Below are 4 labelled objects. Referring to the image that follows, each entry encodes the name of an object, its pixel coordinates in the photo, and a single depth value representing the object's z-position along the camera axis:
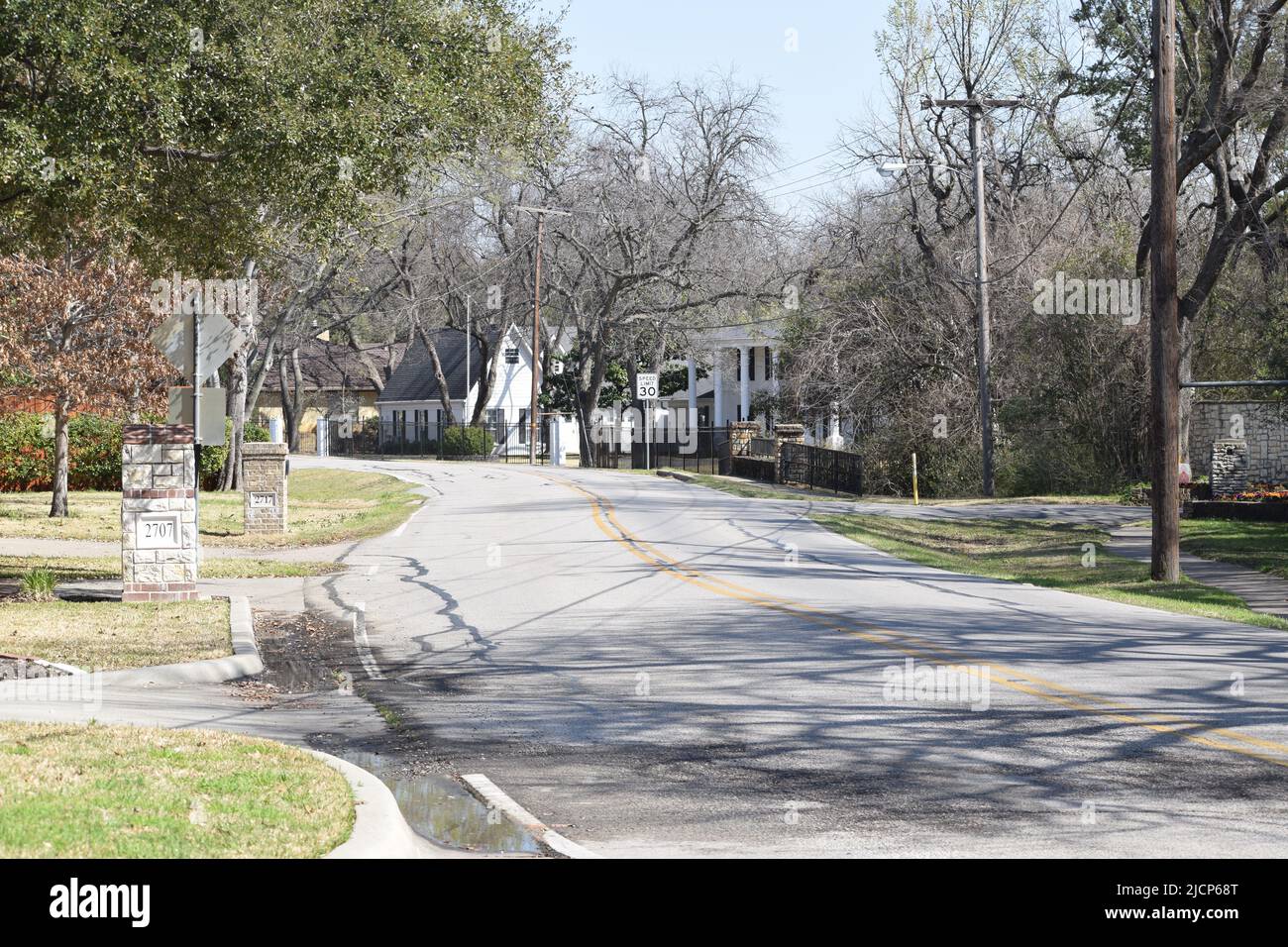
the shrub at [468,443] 64.80
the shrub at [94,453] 38.69
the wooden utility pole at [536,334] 53.28
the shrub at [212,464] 40.56
